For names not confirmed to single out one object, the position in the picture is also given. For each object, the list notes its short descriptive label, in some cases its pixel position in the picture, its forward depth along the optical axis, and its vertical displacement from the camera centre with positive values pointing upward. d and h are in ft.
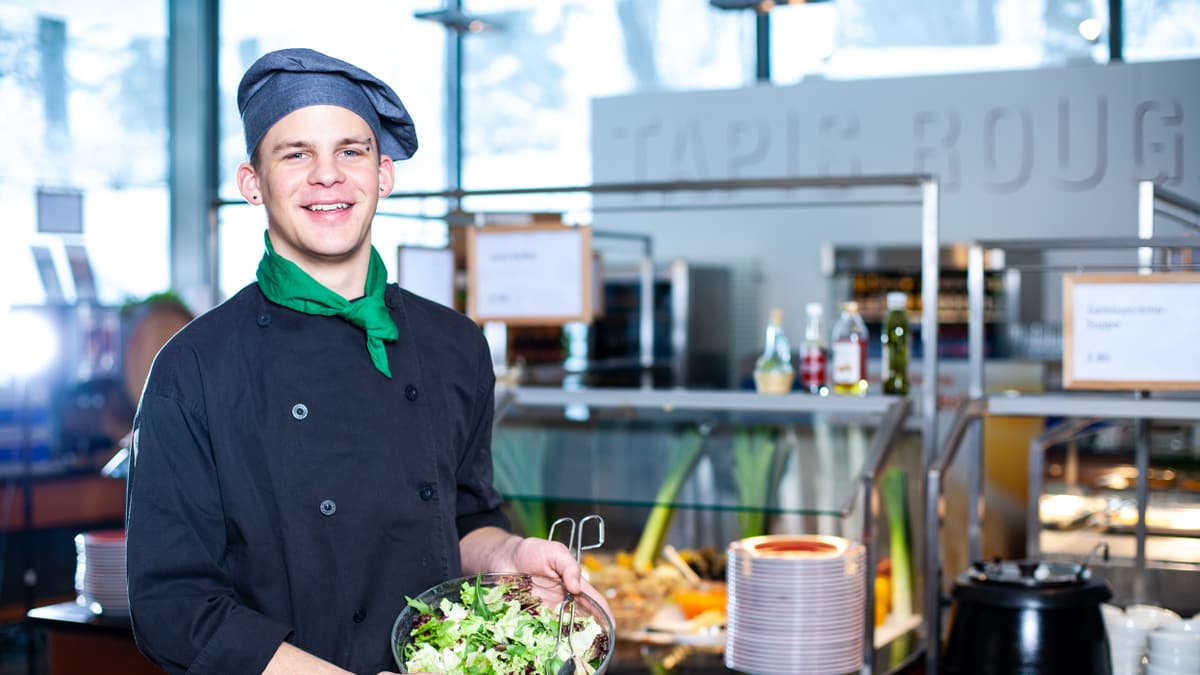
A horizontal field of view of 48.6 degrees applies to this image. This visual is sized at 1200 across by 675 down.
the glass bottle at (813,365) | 11.13 -0.27
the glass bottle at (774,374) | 11.10 -0.35
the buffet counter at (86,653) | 9.97 -2.44
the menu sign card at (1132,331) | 9.64 +0.02
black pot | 8.04 -1.80
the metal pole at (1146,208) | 12.16 +1.15
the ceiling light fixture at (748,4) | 19.81 +4.92
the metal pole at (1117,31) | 26.96 +6.16
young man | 4.93 -0.45
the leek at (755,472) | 9.54 -1.05
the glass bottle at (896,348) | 10.62 -0.12
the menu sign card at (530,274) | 11.64 +0.51
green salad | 4.83 -1.14
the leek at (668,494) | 9.84 -1.23
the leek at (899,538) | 9.77 -1.53
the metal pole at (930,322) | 9.95 +0.08
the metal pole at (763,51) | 30.09 +6.38
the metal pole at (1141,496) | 11.24 -1.45
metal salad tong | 4.73 -1.08
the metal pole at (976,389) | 10.44 -0.44
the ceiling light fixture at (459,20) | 25.50 +6.04
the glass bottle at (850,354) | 10.74 -0.17
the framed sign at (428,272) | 12.96 +0.59
